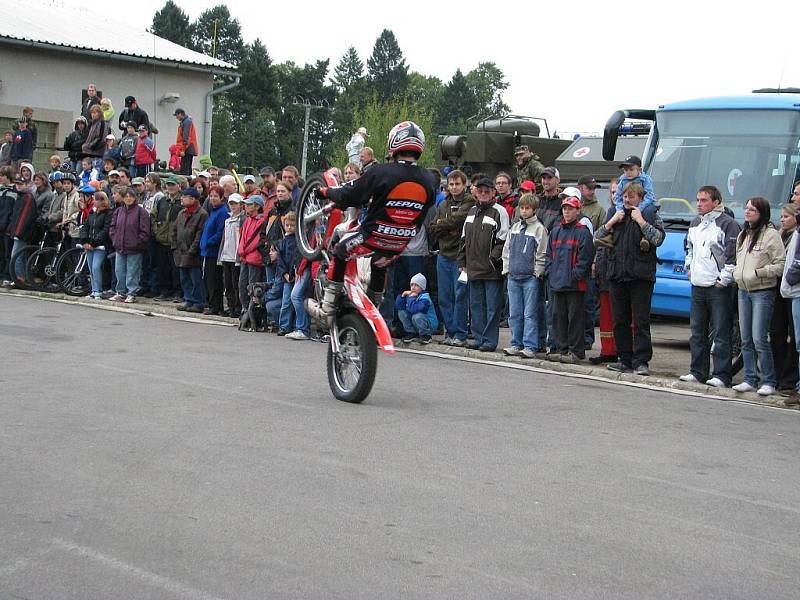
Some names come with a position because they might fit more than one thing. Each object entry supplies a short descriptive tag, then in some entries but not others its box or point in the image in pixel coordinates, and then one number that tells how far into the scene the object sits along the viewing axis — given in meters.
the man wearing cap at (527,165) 17.62
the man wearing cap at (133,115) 27.56
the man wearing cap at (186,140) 27.22
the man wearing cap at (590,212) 15.38
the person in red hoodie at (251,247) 17.38
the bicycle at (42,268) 21.75
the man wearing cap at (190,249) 19.14
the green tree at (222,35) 134.75
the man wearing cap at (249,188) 18.88
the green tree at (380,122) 109.03
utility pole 115.56
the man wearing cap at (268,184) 18.01
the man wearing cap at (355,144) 19.50
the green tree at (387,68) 149.50
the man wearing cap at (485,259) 14.98
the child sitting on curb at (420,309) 15.61
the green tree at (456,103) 145.62
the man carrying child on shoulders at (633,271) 13.42
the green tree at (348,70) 157.12
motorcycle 10.09
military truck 24.41
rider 10.20
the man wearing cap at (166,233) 20.09
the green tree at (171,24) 124.12
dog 16.91
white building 33.78
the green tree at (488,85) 153.12
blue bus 15.92
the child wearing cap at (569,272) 14.09
